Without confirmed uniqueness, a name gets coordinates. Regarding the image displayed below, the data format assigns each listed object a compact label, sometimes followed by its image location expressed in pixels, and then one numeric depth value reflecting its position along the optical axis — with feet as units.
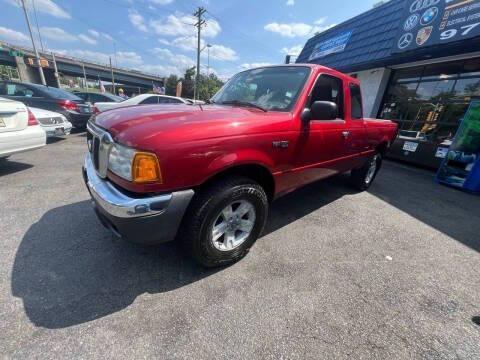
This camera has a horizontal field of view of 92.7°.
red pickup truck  5.34
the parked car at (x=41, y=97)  23.24
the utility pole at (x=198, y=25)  93.97
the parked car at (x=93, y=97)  33.68
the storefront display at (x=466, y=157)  17.78
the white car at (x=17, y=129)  12.20
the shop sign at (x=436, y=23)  19.31
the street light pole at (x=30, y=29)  76.40
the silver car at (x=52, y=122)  19.08
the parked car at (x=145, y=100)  24.03
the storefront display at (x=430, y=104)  22.25
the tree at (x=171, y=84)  232.94
